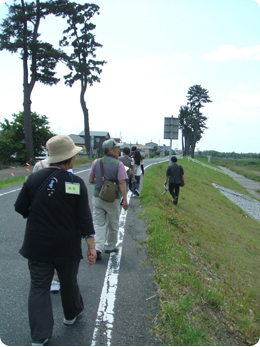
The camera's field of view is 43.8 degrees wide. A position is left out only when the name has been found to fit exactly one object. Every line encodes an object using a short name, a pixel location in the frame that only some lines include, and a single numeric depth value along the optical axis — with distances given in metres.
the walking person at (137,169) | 11.94
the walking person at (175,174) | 11.79
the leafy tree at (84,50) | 32.41
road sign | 15.05
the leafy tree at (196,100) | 72.06
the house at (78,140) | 81.28
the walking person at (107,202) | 5.24
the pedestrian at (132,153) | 11.46
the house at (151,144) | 176.25
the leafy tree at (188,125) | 75.19
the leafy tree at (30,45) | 24.41
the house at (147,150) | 138.62
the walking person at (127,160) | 9.47
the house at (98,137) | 87.62
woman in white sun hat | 2.90
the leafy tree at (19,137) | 34.31
